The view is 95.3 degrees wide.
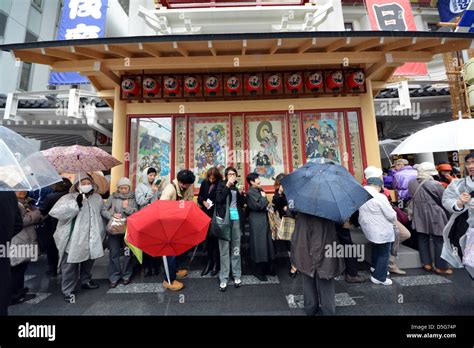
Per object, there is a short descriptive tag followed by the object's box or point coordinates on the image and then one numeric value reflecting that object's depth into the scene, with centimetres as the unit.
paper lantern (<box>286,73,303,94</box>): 651
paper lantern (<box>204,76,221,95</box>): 654
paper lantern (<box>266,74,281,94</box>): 650
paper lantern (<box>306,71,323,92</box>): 648
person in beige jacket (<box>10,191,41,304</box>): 398
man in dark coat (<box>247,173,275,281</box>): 441
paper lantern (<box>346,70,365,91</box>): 643
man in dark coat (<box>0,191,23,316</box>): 261
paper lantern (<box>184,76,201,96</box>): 646
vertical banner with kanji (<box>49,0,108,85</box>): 824
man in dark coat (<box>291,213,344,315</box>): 299
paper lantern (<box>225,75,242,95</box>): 652
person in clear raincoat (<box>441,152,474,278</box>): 329
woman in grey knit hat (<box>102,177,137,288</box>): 445
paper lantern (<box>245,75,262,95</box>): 652
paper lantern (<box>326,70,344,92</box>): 643
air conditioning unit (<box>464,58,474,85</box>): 1071
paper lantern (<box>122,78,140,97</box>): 645
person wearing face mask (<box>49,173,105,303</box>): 400
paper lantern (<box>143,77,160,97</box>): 645
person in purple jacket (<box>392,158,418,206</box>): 588
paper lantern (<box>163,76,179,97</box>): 649
